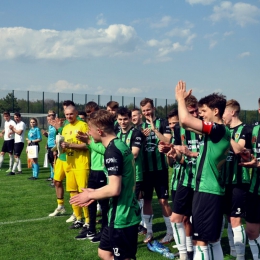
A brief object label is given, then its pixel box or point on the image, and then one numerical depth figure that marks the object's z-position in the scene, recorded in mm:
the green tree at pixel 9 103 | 43156
